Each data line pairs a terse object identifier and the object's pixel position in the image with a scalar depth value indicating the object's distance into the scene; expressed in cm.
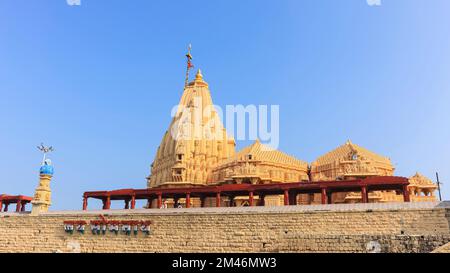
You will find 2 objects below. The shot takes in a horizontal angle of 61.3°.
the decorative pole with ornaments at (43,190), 3434
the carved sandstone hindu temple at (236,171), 3303
